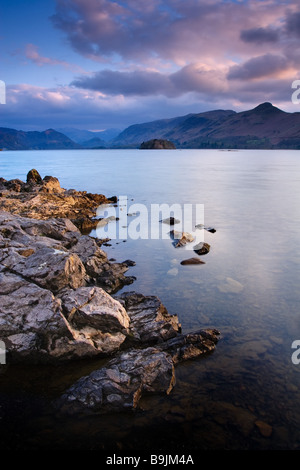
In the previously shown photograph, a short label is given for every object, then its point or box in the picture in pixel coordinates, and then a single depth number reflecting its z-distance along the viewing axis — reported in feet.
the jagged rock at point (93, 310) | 39.81
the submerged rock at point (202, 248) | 78.95
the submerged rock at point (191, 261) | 71.77
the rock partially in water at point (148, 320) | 42.29
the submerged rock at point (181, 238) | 85.92
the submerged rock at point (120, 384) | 31.01
